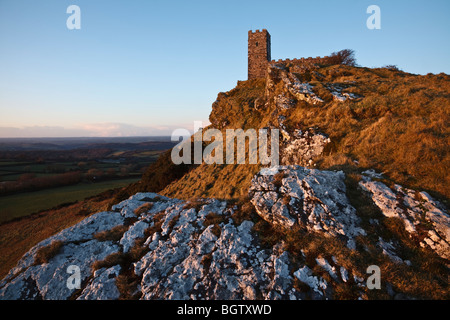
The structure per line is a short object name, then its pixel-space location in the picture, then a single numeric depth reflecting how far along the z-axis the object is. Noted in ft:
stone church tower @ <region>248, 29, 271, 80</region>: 116.26
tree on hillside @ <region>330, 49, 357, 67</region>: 93.97
